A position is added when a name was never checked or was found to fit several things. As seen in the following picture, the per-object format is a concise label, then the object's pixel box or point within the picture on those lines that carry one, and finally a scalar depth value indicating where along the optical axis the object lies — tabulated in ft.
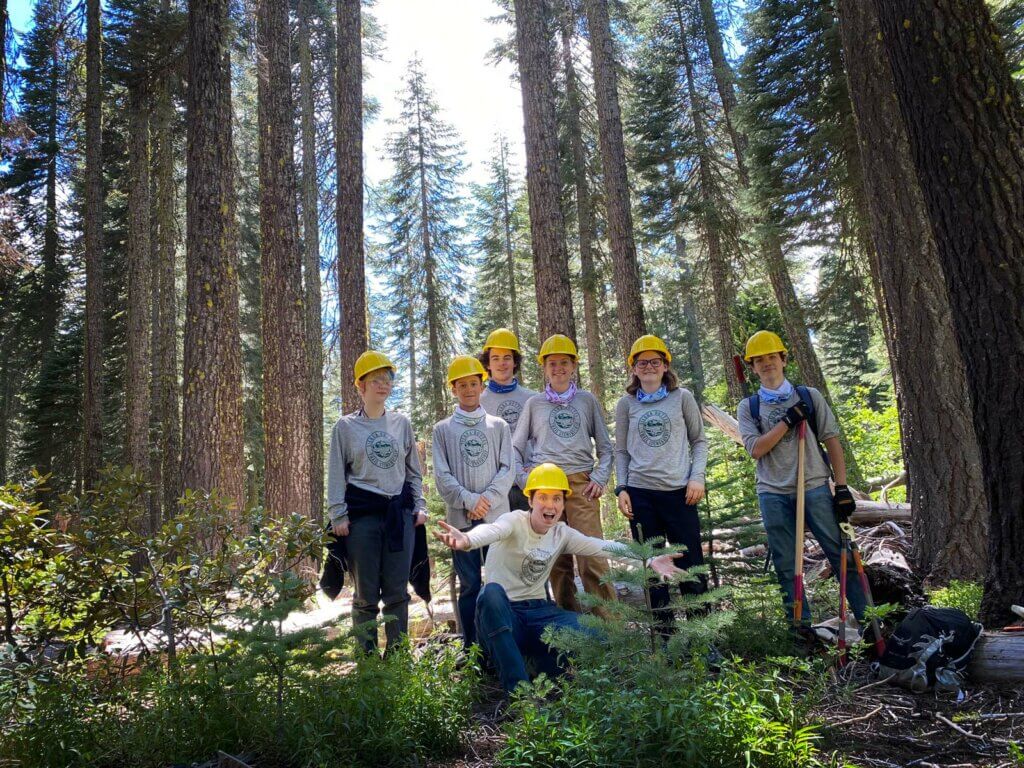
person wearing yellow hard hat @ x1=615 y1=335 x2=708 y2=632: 16.60
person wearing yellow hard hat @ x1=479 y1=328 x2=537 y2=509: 18.99
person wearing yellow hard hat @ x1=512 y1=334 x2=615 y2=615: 17.53
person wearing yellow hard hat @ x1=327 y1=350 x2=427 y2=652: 15.57
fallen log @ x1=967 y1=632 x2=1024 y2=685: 12.39
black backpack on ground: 12.57
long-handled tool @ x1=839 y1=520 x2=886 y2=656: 15.42
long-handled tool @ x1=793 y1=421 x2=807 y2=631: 15.01
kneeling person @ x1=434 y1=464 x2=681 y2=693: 13.91
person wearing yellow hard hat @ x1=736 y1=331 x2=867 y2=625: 16.14
